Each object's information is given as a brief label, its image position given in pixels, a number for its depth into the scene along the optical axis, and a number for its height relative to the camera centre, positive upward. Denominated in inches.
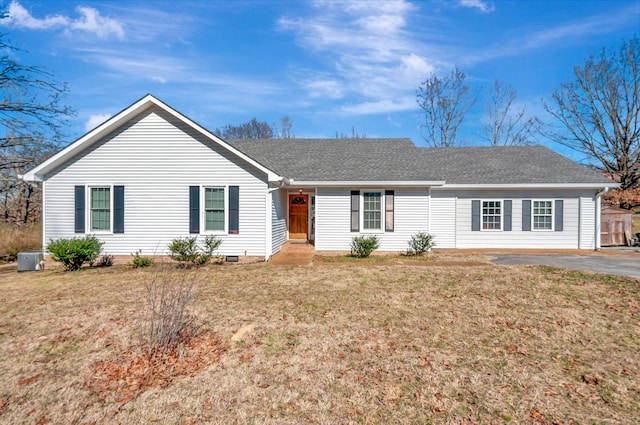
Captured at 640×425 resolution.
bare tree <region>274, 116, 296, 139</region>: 1599.4 +406.1
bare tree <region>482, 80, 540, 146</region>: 1199.6 +289.0
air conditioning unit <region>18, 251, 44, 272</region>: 453.7 -70.7
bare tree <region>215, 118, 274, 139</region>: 1785.2 +432.5
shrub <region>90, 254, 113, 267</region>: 469.1 -70.9
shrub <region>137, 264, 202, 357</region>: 183.6 -69.9
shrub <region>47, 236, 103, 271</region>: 422.9 -52.7
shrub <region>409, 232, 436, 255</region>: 518.3 -50.3
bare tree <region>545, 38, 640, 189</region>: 949.8 +269.0
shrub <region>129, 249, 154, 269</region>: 442.1 -69.1
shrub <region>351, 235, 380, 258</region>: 506.0 -53.6
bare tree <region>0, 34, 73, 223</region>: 639.8 +144.0
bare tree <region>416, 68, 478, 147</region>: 1227.2 +355.3
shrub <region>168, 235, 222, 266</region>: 439.2 -52.9
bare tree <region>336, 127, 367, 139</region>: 1459.2 +335.6
